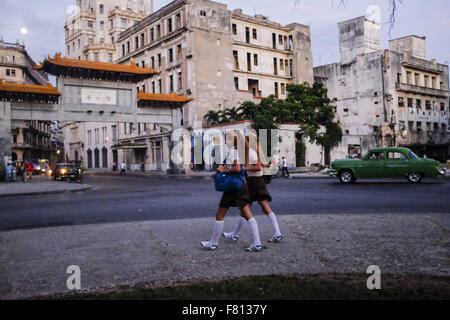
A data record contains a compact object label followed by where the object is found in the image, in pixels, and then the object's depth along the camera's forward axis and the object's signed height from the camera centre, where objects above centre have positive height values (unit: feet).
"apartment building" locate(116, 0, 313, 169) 138.21 +41.85
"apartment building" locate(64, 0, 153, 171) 207.31 +81.29
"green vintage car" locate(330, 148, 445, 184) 58.90 -1.47
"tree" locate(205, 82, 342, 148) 121.54 +15.01
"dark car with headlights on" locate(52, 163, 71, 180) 94.48 -1.31
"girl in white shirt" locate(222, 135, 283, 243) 19.36 -1.33
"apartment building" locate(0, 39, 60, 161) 216.95 +52.91
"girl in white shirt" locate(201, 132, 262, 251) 17.74 -1.93
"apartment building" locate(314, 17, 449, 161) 159.84 +27.58
